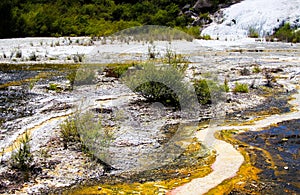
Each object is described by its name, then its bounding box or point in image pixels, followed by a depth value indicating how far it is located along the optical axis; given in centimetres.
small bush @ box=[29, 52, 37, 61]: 1803
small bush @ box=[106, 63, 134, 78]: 1386
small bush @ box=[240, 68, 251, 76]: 1438
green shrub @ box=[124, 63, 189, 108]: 1013
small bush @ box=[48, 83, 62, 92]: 1195
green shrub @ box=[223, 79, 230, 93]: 1138
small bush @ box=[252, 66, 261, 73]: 1470
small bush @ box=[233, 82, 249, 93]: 1168
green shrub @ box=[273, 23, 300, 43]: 2616
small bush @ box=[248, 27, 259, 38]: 2896
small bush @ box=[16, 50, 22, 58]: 1878
